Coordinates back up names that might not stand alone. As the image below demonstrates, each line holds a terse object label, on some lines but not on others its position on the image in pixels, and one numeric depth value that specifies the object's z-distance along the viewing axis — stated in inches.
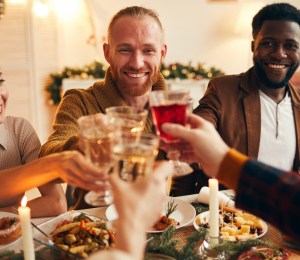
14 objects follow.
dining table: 52.4
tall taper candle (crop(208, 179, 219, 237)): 51.6
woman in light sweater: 76.2
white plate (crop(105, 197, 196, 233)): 61.6
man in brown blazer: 88.4
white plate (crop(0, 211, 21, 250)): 59.9
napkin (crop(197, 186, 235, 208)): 66.4
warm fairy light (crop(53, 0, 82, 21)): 214.7
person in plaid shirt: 37.8
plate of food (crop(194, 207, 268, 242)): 56.3
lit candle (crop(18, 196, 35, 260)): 40.2
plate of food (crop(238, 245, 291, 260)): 49.4
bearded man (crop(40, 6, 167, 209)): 77.8
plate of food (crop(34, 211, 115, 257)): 49.0
